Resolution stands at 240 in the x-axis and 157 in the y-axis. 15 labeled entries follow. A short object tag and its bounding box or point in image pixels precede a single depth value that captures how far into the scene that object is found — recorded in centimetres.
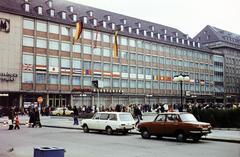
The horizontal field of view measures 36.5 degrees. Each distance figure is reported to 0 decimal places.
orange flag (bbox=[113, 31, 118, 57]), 4141
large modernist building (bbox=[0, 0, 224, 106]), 5897
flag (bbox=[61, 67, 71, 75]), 6522
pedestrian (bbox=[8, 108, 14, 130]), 2815
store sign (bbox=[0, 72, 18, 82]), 5612
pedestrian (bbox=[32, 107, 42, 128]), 3138
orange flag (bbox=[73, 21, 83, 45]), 3903
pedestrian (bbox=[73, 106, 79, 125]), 3275
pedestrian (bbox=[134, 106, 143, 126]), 3101
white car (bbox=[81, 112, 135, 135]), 2356
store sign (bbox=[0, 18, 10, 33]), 5766
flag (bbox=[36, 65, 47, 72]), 6141
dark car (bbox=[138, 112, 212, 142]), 1875
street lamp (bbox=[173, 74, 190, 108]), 2802
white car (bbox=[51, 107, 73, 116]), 5142
